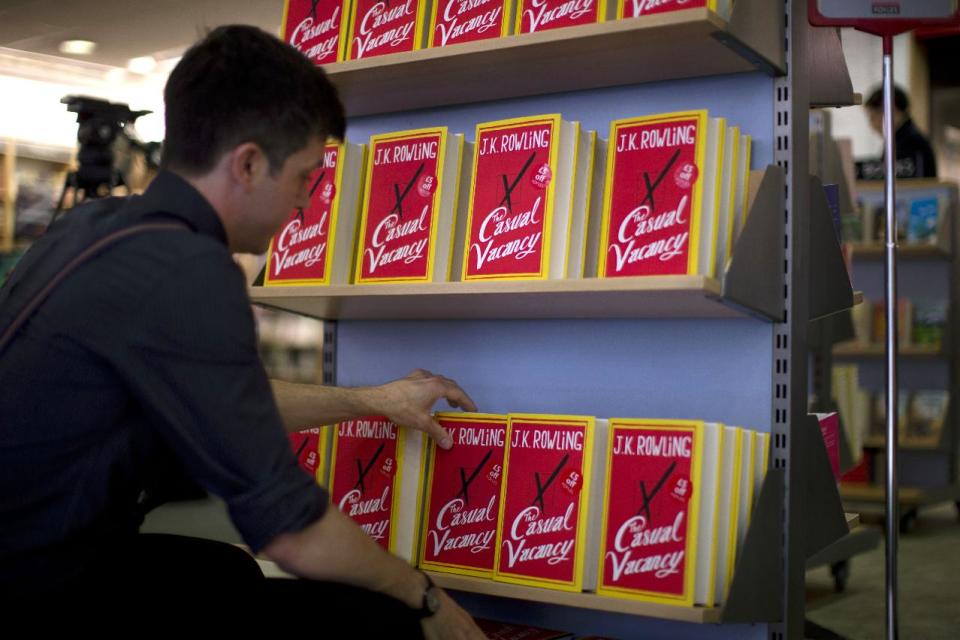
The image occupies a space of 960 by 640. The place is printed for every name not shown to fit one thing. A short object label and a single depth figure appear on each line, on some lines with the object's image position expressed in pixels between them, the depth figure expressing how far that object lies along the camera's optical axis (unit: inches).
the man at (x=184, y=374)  48.1
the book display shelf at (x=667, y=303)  69.7
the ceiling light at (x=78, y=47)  285.0
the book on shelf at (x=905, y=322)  206.7
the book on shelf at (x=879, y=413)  205.3
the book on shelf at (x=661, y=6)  68.6
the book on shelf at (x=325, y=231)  83.0
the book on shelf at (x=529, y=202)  73.1
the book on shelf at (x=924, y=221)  200.7
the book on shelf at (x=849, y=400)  160.9
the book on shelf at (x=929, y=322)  204.4
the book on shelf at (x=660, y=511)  67.0
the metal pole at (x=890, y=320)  80.8
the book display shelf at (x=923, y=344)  201.8
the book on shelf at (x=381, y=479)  80.3
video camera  155.6
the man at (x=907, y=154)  217.5
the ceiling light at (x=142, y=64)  300.5
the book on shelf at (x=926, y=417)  203.3
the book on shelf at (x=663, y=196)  67.4
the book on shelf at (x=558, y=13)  72.7
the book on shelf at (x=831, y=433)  85.1
